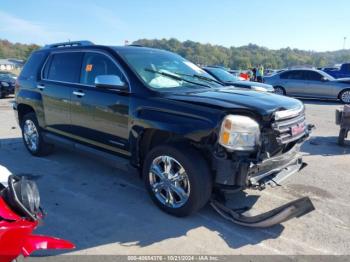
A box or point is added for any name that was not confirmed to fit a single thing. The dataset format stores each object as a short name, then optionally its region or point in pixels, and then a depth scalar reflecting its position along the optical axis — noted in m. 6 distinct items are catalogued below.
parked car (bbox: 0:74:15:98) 17.72
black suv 3.53
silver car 16.45
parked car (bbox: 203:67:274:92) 10.86
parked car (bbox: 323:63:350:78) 24.41
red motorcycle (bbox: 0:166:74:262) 2.06
